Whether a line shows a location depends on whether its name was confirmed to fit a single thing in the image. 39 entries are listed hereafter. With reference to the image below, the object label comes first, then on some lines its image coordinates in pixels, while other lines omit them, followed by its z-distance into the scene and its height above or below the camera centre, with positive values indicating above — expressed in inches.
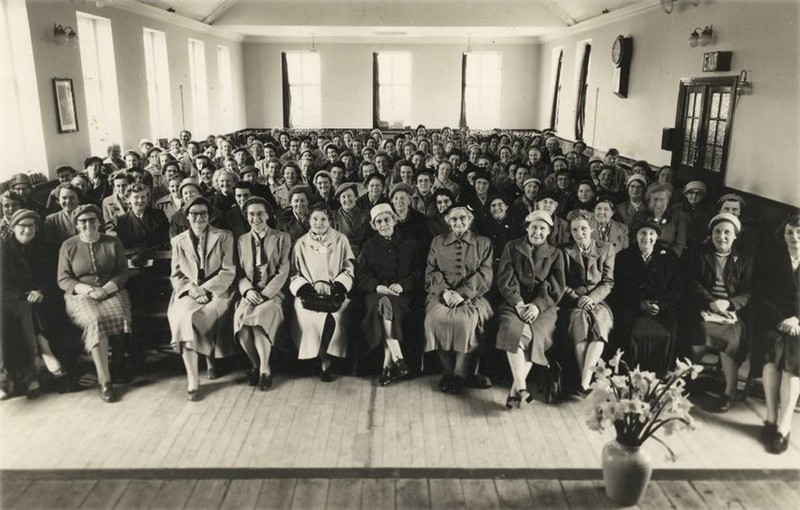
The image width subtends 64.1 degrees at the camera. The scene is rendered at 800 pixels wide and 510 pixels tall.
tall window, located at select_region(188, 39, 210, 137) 534.3 +32.9
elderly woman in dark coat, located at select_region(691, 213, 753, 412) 166.1 -43.1
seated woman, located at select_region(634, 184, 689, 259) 226.8 -31.4
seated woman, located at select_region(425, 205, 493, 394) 171.8 -45.8
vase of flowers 119.3 -52.9
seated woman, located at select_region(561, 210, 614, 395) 168.6 -44.2
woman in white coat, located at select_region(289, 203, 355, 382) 179.8 -44.2
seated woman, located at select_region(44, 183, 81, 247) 208.5 -31.2
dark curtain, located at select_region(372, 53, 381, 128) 690.2 +36.1
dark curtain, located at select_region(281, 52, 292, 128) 686.5 +30.8
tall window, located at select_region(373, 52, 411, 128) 692.1 +42.8
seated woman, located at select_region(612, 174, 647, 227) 240.7 -27.2
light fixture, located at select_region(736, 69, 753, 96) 261.4 +17.9
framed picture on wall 305.1 +9.0
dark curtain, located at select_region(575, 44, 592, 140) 510.3 +25.9
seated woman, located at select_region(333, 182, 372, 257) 220.4 -31.8
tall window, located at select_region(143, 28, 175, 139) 442.0 +29.2
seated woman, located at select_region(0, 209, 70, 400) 169.3 -48.6
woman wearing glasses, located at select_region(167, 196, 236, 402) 171.5 -45.9
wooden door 287.0 +0.9
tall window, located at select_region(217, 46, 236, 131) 617.9 +37.7
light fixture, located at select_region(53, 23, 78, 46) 300.7 +42.0
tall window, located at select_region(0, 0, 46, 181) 277.0 +10.9
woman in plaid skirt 170.2 -44.1
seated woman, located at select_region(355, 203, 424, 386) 179.6 -44.6
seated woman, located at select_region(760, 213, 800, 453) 148.5 -49.2
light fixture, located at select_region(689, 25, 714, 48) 295.1 +43.1
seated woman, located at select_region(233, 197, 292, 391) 176.6 -45.3
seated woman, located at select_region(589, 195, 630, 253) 216.5 -33.2
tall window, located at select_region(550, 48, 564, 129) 601.6 +50.0
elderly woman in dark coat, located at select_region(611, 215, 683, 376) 168.6 -45.6
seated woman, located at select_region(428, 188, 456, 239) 221.6 -31.0
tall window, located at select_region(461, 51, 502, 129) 690.2 +42.8
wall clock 403.2 +42.8
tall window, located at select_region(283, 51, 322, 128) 690.8 +38.9
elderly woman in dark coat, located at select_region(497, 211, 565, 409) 167.9 -45.5
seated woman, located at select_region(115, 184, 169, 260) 221.5 -34.9
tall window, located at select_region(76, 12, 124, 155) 356.2 +24.0
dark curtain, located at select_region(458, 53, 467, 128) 686.8 +33.8
